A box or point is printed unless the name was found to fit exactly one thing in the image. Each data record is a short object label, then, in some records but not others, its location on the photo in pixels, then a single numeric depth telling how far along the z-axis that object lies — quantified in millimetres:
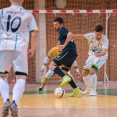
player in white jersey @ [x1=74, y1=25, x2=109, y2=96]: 18188
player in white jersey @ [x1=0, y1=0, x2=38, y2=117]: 10562
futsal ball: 16659
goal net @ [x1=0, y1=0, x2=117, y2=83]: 28102
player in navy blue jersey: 16891
